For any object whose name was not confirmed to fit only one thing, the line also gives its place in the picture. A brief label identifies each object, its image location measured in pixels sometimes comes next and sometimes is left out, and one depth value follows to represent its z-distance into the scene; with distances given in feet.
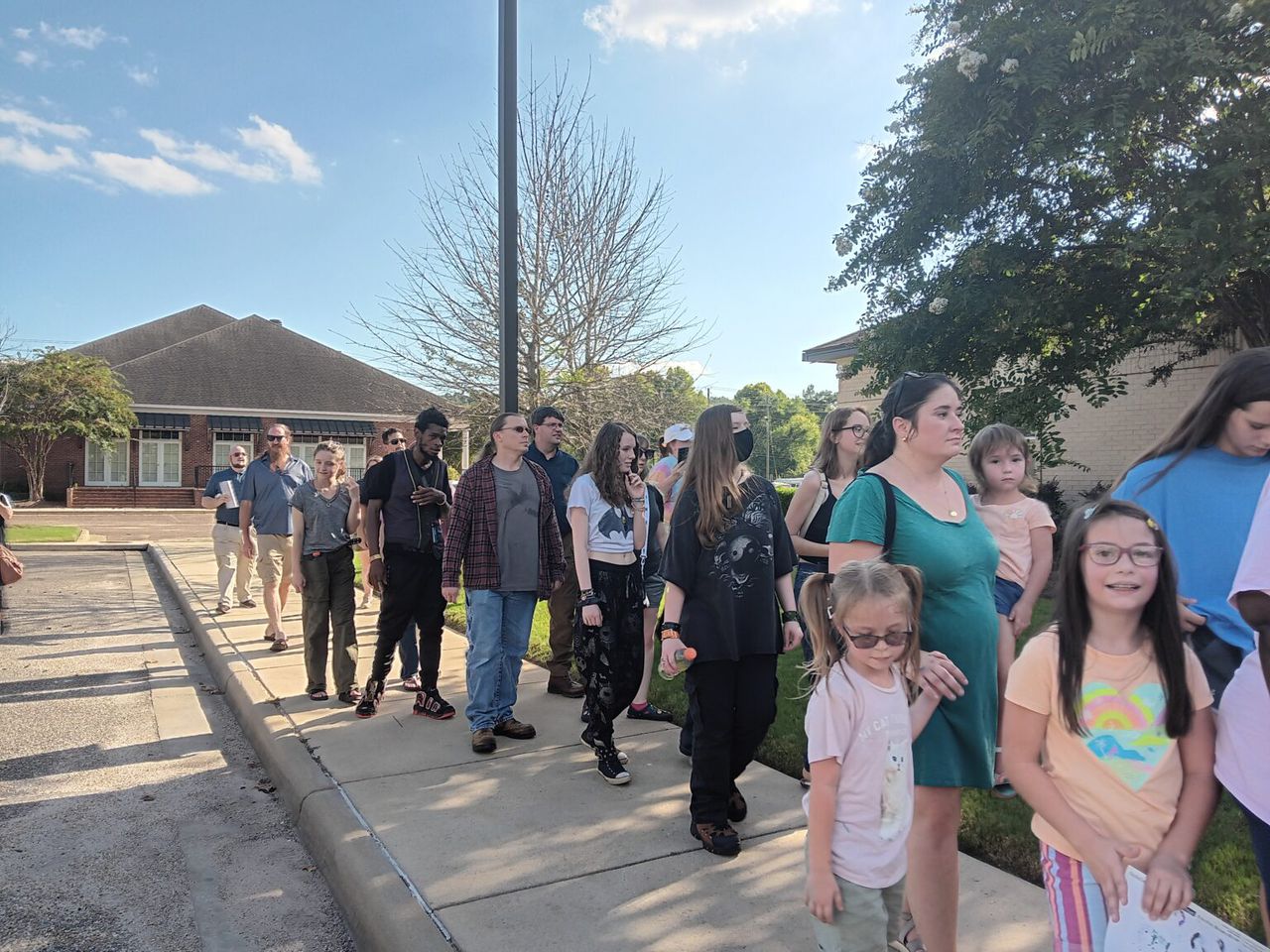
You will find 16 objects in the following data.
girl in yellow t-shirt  6.42
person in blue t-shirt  7.82
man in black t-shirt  18.92
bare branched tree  42.16
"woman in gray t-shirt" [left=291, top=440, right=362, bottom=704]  20.02
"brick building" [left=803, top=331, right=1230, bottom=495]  44.37
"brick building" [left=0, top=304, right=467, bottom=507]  115.24
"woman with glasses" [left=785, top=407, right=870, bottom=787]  15.44
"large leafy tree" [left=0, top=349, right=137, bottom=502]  106.52
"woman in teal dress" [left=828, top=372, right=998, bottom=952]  8.57
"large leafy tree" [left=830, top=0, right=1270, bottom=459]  26.35
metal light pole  19.79
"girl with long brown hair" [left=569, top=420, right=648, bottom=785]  15.07
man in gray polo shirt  26.96
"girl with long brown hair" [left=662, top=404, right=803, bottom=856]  11.86
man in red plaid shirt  16.58
